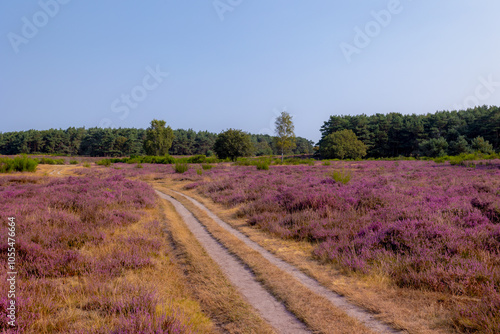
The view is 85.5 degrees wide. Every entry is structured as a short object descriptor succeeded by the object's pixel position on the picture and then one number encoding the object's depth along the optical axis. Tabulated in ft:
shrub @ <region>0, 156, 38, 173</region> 96.48
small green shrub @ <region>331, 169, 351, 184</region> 52.44
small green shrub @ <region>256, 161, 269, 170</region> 117.84
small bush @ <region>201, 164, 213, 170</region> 129.82
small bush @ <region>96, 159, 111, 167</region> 176.35
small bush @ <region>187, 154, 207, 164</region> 200.91
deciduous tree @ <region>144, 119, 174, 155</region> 276.00
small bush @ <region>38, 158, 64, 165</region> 173.06
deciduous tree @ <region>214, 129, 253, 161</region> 212.43
